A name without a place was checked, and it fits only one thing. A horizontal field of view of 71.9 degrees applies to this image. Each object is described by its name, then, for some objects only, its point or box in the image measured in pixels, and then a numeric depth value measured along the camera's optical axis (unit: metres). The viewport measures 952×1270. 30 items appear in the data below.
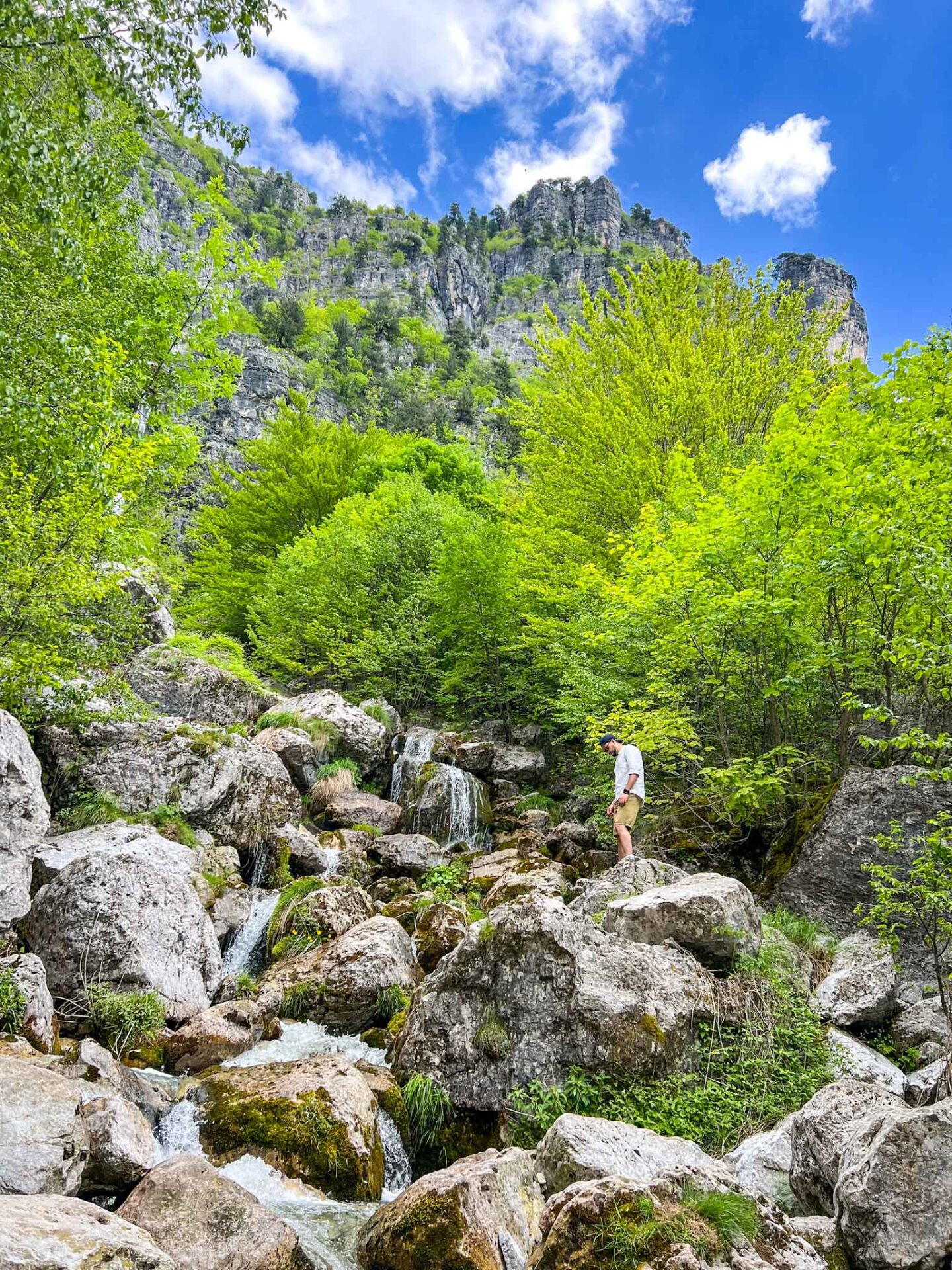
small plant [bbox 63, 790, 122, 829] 8.86
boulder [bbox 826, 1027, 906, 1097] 5.00
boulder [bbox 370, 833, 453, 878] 10.80
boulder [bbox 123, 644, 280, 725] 13.25
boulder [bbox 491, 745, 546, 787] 15.19
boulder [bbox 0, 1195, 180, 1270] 2.34
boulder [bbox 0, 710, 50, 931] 6.21
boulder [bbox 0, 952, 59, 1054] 5.18
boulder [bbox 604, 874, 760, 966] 6.07
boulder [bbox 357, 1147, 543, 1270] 3.39
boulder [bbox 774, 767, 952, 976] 7.00
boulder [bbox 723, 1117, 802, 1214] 3.93
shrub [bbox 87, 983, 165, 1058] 5.71
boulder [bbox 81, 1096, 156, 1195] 3.89
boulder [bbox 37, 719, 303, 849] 9.46
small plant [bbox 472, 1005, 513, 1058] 5.20
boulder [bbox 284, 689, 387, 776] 14.63
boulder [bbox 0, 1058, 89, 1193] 3.38
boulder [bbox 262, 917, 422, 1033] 6.62
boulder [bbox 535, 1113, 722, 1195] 3.65
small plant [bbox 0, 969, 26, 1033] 5.10
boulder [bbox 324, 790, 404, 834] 12.54
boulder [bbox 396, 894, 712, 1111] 5.09
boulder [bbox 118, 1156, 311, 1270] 3.38
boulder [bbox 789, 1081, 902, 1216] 3.61
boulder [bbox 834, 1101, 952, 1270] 2.94
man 8.90
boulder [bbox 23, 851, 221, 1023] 6.15
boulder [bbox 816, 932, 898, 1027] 5.74
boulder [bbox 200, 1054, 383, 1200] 4.50
